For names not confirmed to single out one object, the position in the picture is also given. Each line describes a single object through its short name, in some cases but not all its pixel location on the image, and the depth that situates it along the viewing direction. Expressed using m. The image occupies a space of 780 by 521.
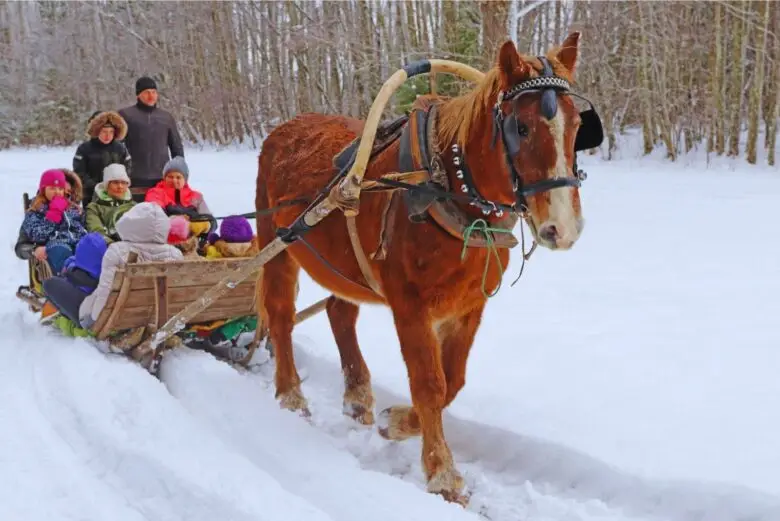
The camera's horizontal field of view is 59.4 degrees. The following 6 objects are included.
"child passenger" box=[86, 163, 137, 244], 5.45
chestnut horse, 2.54
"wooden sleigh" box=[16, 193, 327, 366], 4.40
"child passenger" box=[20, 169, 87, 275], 5.56
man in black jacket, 6.66
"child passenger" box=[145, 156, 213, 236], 5.51
